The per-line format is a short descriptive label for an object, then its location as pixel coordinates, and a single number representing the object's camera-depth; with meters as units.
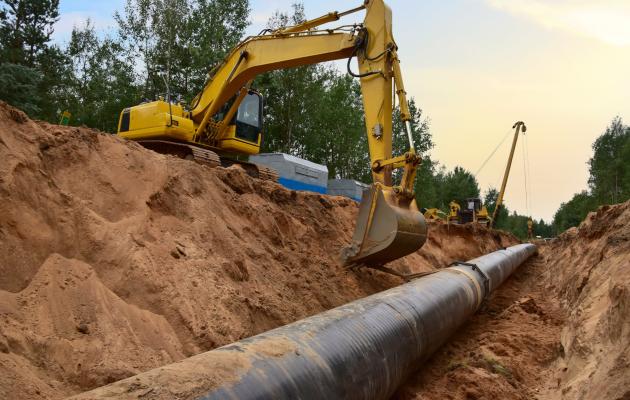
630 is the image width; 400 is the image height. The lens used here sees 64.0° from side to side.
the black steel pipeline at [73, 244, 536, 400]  2.39
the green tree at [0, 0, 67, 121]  30.36
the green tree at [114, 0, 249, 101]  33.19
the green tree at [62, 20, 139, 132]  34.34
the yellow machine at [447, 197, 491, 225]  30.72
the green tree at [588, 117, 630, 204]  51.38
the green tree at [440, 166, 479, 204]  70.50
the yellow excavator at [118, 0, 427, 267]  7.73
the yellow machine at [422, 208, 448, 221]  24.83
